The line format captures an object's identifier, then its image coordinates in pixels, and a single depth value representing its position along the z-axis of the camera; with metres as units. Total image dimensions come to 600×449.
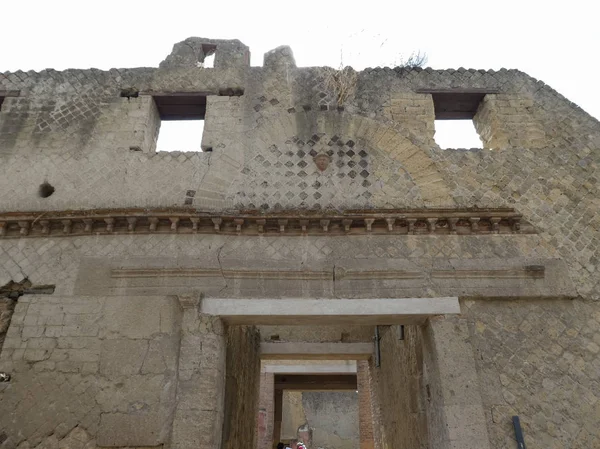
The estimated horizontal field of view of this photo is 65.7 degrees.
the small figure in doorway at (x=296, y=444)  15.03
